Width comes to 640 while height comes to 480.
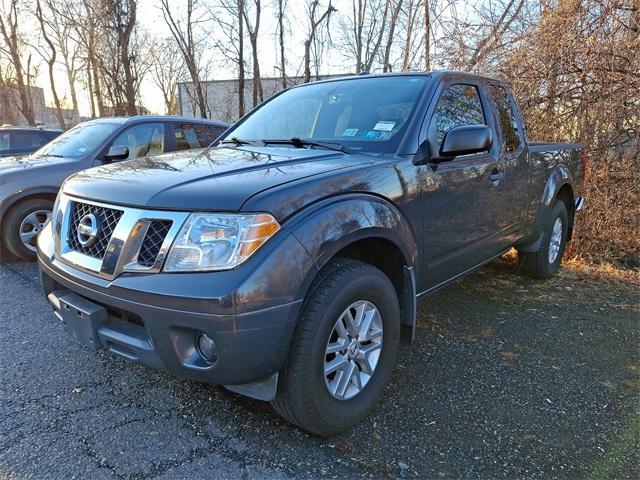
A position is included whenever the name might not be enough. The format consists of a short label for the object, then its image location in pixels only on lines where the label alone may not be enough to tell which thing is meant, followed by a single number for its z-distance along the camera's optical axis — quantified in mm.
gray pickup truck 1883
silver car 5125
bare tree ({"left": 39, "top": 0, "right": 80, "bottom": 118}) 21931
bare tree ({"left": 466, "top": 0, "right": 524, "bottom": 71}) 7359
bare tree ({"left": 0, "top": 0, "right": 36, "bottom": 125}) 21956
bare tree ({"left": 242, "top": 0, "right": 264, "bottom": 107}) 19859
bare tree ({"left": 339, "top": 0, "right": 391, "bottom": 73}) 17594
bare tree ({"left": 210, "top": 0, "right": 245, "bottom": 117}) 19906
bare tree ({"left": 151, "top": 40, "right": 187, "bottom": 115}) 32156
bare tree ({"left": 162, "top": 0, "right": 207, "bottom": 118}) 20938
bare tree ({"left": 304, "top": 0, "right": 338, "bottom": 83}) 18859
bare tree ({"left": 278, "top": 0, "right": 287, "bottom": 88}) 20156
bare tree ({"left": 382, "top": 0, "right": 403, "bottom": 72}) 14516
